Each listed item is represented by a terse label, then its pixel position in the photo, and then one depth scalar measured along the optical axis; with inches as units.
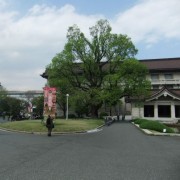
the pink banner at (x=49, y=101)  1125.7
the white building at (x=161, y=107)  1788.9
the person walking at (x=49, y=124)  872.2
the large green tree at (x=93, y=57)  1793.8
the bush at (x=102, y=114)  2032.2
